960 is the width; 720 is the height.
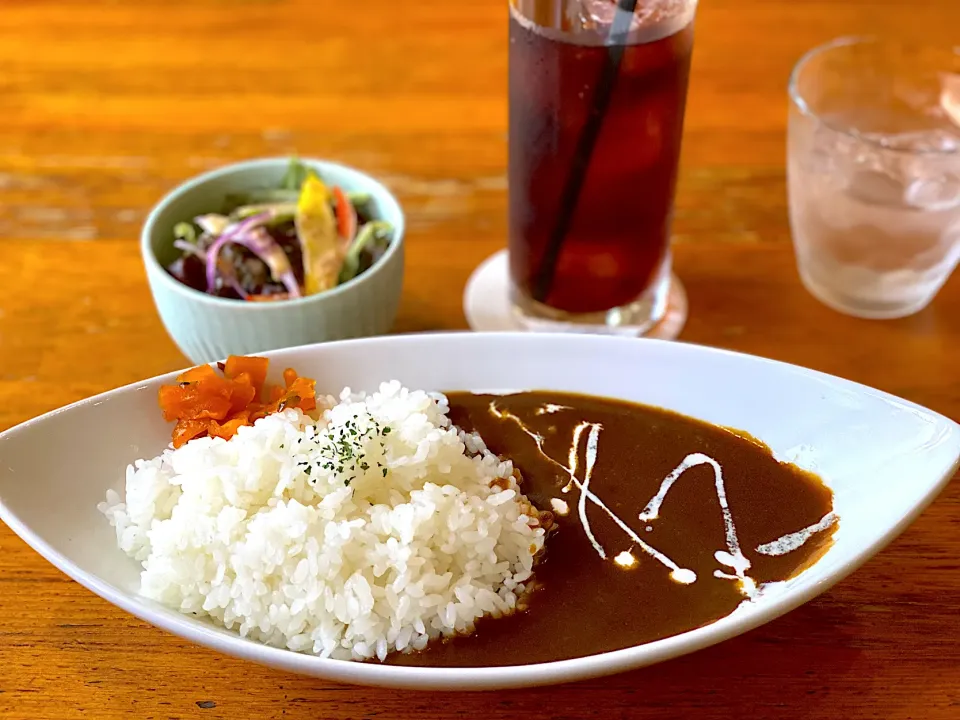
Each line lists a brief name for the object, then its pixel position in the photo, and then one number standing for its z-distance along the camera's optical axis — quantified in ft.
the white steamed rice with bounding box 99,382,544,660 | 0.84
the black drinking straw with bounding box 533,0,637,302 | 1.05
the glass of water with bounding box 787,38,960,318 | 1.22
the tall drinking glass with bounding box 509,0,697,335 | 1.07
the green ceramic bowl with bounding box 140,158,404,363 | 1.12
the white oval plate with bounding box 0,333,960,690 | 0.79
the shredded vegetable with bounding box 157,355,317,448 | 0.99
